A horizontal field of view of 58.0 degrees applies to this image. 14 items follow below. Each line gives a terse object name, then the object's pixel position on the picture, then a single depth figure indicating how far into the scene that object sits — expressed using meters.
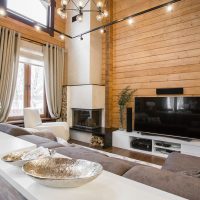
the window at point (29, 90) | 4.70
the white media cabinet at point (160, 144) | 3.46
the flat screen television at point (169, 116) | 3.55
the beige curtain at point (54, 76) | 5.04
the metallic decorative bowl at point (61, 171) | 0.74
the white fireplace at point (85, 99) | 4.86
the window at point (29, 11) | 4.19
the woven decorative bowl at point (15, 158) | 0.98
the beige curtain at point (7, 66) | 4.04
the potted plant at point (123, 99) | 4.56
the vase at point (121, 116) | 4.64
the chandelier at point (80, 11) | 2.57
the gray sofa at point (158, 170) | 0.95
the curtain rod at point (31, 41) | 4.59
